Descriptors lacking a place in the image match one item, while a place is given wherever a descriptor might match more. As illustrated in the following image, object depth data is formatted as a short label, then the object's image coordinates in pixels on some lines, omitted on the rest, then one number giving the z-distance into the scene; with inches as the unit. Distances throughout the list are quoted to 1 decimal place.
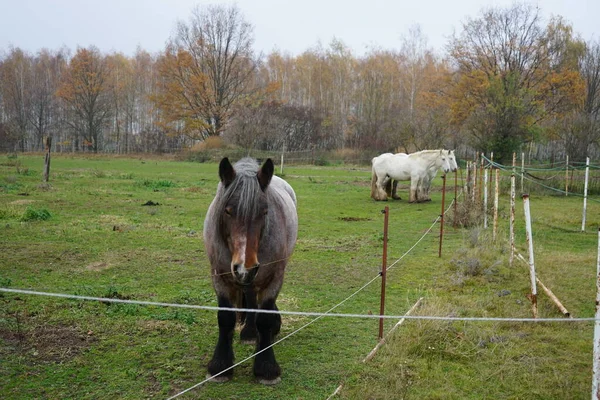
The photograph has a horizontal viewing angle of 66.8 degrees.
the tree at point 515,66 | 1424.7
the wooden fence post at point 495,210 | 313.2
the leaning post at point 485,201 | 414.4
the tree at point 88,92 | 1895.9
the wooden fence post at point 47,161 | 690.8
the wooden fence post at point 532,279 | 203.0
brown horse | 134.6
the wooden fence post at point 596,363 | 123.7
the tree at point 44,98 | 2117.4
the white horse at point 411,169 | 665.6
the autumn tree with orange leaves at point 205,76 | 1814.7
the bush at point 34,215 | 416.5
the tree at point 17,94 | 2052.2
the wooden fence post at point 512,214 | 261.5
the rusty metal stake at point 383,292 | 178.1
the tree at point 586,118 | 1083.3
